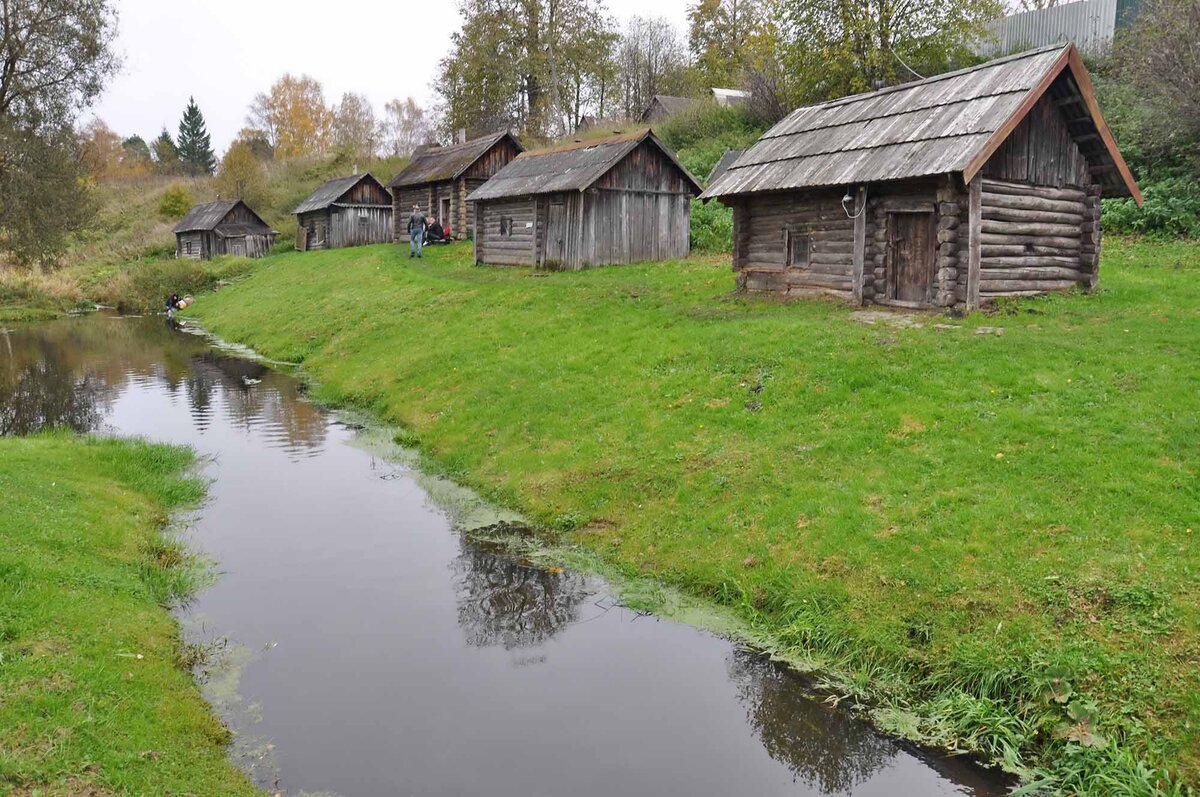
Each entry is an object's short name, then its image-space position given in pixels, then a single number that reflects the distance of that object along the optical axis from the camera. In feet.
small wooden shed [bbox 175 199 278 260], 191.83
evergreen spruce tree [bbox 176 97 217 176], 334.44
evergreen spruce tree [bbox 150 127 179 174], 328.49
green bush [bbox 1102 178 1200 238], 82.84
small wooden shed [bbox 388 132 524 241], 137.80
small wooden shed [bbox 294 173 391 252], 165.27
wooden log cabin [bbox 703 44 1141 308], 56.49
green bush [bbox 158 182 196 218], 241.14
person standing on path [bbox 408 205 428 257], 128.06
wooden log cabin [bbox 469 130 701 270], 99.66
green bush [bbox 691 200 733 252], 107.14
